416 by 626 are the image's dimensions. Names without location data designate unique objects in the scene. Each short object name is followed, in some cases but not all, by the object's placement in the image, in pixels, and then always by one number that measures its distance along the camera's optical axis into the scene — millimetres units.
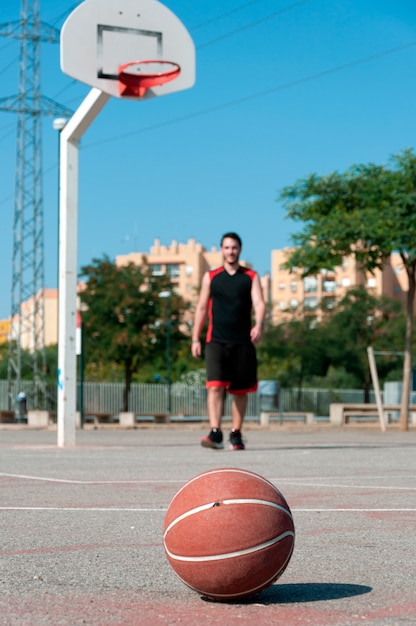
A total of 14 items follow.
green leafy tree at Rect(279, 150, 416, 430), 26984
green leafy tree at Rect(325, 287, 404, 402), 69312
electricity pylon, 51781
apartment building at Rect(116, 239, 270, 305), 175000
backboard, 13438
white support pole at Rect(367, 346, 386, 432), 27305
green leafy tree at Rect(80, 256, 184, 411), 56250
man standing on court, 12133
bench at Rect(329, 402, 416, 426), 31041
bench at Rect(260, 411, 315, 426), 40562
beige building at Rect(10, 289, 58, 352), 52325
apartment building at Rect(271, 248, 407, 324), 164050
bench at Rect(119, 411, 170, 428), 38688
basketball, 3754
